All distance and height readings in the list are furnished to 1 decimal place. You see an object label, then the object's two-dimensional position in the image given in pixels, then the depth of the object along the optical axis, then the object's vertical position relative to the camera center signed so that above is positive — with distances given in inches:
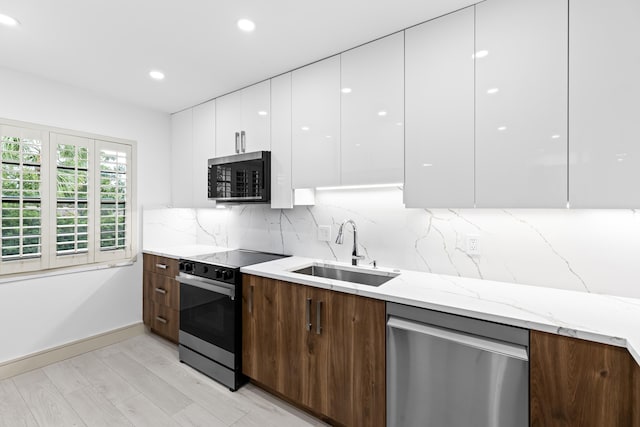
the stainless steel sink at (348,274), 82.4 -18.3
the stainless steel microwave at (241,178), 97.1 +11.1
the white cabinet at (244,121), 99.9 +31.6
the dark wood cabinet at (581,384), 41.8 -25.1
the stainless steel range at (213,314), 87.1 -31.6
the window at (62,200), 95.4 +3.9
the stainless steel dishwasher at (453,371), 49.2 -28.4
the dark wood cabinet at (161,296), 112.3 -33.1
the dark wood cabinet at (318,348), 64.1 -32.7
